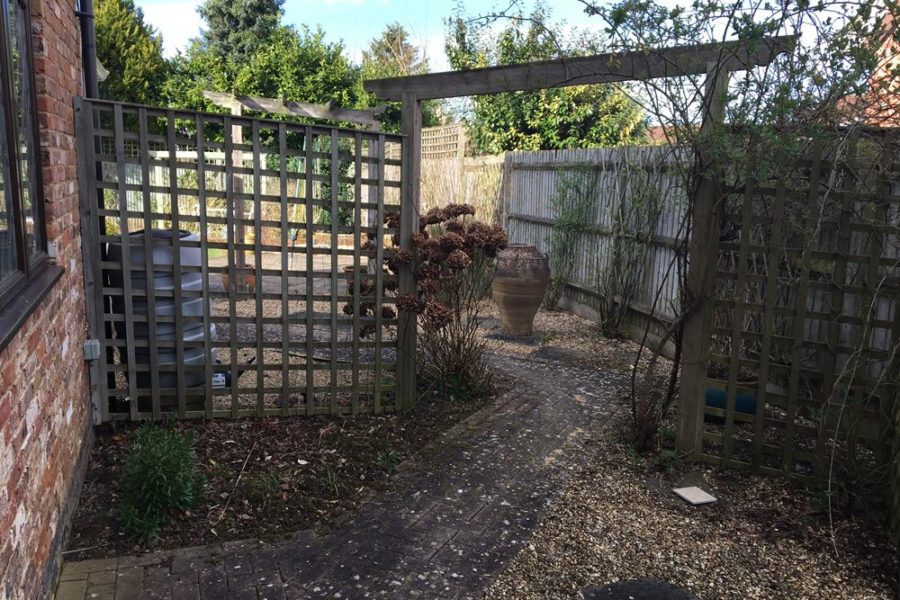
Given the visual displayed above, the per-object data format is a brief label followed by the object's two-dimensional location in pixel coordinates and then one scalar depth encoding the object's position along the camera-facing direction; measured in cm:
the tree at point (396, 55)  1950
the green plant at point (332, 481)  338
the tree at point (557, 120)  1142
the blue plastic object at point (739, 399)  419
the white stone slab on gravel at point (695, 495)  342
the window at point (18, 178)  220
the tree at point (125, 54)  1420
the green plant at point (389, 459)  368
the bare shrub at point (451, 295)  436
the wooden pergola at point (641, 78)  354
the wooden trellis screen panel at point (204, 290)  386
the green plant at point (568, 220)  764
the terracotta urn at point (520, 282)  670
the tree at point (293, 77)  1355
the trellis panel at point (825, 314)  324
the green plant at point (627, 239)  657
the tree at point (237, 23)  2041
